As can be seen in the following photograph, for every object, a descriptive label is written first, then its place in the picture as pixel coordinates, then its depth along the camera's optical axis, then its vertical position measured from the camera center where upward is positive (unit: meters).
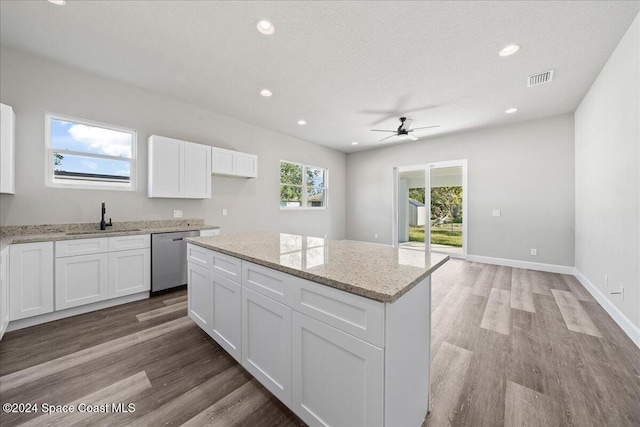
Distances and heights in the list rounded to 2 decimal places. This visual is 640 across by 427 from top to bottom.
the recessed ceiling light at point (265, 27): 2.15 +1.72
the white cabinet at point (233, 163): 4.00 +0.90
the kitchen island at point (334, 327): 0.95 -0.56
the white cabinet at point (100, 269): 2.50 -0.64
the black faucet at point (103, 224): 3.00 -0.14
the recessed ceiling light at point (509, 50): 2.41 +1.70
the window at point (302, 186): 5.71 +0.71
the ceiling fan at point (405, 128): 4.38 +1.63
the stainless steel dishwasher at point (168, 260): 3.08 -0.63
